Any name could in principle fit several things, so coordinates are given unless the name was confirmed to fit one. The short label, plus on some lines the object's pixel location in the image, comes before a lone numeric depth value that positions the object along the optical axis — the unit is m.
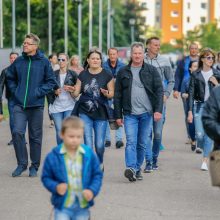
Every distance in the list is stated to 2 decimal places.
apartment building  186.50
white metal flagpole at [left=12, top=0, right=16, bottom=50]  47.54
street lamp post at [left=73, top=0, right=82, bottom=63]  57.27
